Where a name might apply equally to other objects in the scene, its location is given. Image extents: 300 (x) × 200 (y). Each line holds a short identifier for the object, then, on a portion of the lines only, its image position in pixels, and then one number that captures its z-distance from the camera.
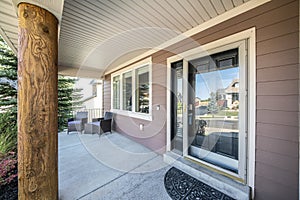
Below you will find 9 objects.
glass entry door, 1.85
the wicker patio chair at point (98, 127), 4.54
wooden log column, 1.19
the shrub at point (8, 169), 1.94
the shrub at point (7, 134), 2.53
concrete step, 1.64
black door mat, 1.73
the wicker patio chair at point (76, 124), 4.99
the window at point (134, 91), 3.62
